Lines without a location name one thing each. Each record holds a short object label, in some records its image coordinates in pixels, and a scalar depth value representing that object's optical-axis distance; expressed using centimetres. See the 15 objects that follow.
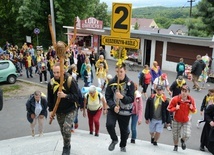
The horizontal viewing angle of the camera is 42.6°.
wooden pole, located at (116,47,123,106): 520
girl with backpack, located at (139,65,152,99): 1198
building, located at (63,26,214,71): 1919
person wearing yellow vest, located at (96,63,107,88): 1296
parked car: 1512
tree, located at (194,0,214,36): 2284
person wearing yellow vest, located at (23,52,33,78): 1655
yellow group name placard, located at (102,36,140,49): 539
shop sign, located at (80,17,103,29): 2511
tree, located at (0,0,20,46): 3591
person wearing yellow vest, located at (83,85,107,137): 730
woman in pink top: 676
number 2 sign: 541
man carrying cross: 504
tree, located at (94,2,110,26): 5637
